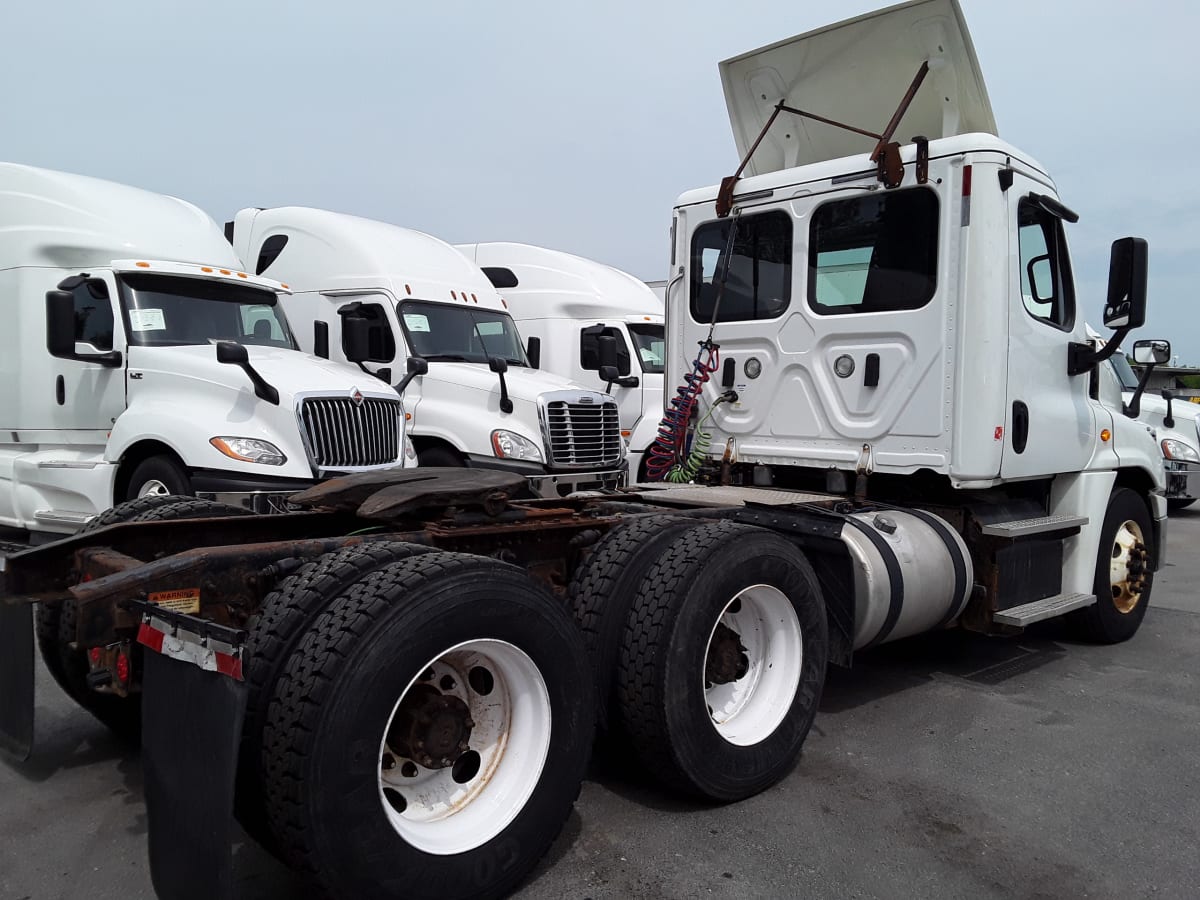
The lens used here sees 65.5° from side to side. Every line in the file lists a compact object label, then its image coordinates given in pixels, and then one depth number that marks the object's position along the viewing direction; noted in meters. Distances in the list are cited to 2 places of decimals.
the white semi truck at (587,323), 11.92
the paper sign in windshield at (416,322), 9.74
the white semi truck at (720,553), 2.56
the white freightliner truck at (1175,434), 12.43
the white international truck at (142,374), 7.35
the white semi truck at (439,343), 9.24
